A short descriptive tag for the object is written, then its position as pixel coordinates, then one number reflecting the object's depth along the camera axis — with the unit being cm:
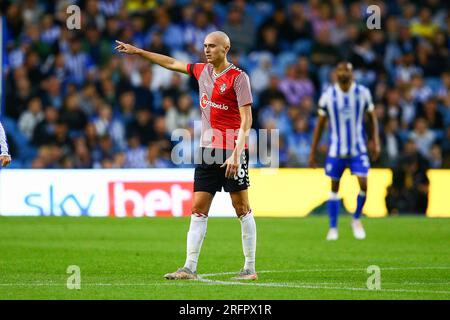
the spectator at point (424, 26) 2658
